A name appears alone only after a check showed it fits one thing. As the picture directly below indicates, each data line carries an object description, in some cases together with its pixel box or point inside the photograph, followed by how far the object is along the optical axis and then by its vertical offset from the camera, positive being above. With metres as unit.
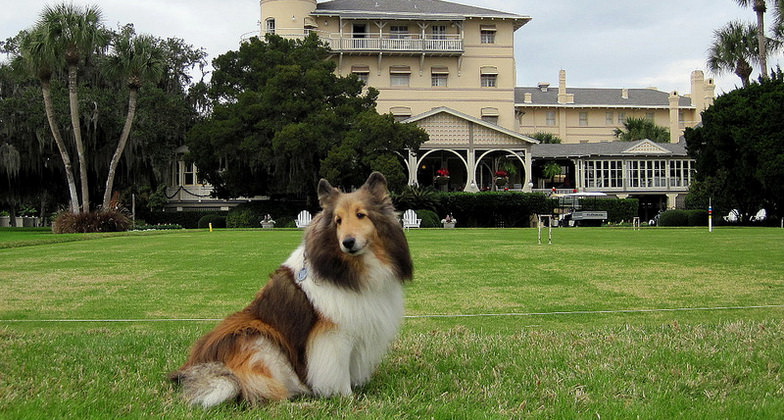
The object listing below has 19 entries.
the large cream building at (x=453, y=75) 56.25 +11.09
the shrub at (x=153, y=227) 40.47 -0.95
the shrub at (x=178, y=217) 52.12 -0.49
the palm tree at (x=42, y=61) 32.38 +7.05
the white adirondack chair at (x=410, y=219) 37.80 -0.70
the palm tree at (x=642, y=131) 68.31 +6.88
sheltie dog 4.18 -0.67
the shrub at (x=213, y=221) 46.53 -0.72
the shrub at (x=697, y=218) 45.21 -1.13
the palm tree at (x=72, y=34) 32.72 +8.36
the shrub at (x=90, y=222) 32.59 -0.45
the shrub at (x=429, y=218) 39.62 -0.70
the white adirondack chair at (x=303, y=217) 39.01 -0.49
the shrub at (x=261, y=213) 43.94 -0.23
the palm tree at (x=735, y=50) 44.06 +9.40
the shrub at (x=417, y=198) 40.97 +0.43
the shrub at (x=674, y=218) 45.84 -1.13
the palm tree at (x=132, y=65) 35.34 +7.38
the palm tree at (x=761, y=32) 40.53 +9.68
